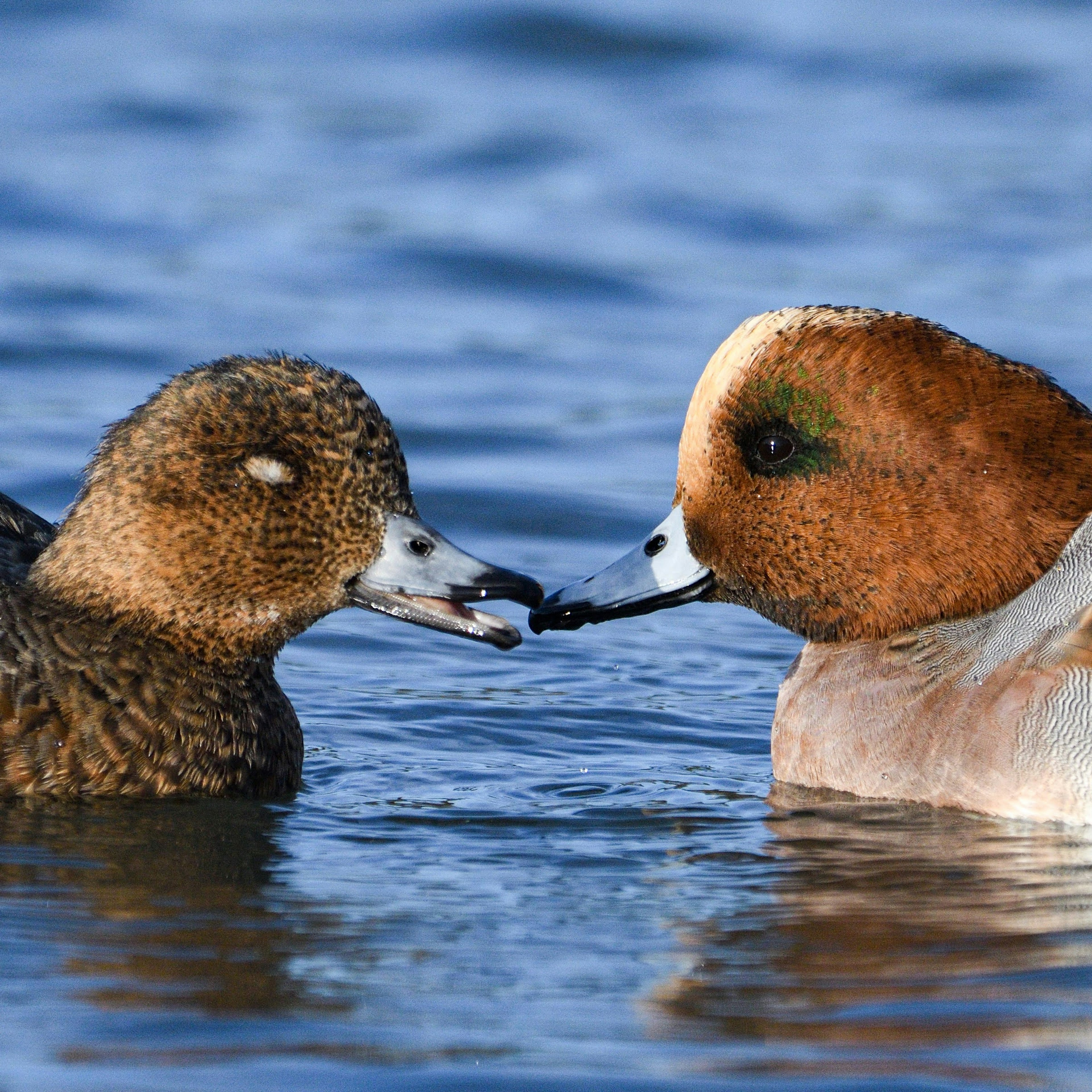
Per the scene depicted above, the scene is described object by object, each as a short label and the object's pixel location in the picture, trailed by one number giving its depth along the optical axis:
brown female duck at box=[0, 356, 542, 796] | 10.70
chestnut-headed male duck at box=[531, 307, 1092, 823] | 11.25
